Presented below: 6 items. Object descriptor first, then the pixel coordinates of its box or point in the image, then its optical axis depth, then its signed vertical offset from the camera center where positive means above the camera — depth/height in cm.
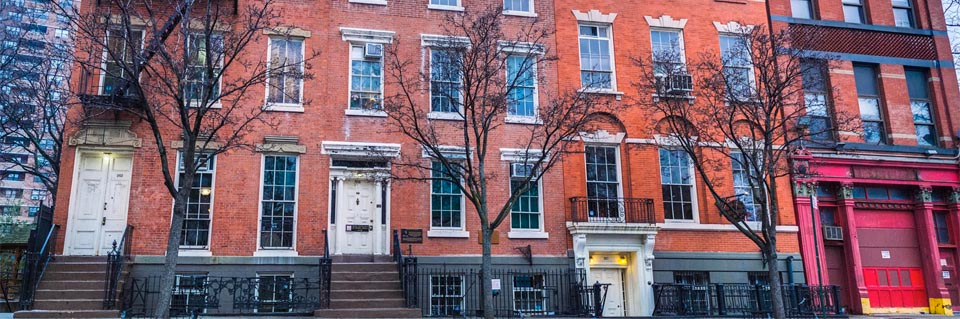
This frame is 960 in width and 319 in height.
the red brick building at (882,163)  1991 +341
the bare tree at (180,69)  1359 +503
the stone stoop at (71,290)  1359 +22
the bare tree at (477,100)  1505 +471
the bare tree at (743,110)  1484 +449
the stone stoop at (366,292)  1462 +3
